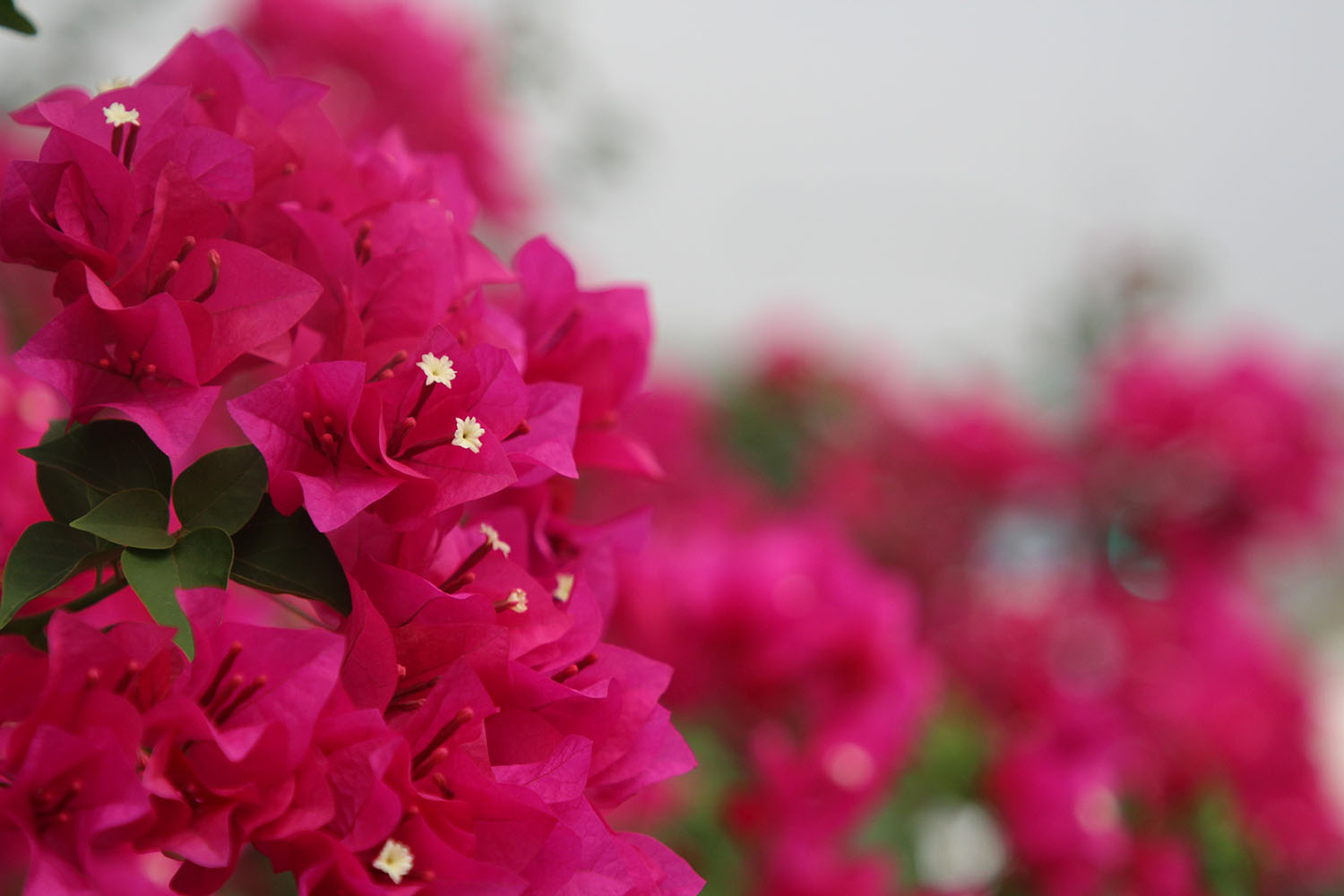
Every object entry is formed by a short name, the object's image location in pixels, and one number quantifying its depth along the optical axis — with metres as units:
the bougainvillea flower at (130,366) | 0.75
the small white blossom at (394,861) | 0.73
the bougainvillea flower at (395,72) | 2.14
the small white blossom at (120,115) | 0.76
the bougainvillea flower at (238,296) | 0.76
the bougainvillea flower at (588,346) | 0.83
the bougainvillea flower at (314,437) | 0.74
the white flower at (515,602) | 0.77
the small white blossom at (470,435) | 0.75
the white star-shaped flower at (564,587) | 0.80
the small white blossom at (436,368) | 0.75
